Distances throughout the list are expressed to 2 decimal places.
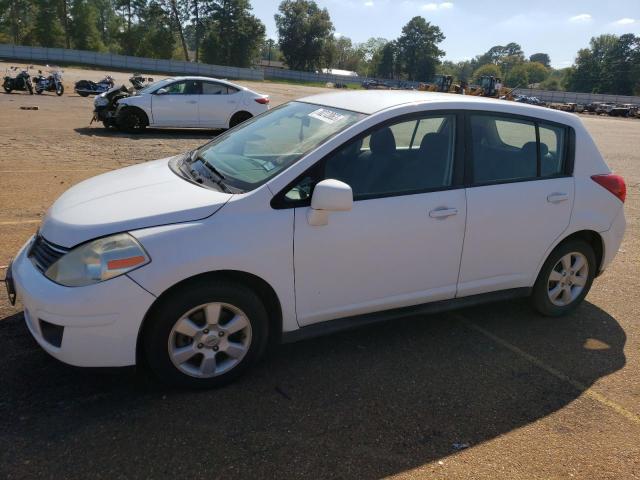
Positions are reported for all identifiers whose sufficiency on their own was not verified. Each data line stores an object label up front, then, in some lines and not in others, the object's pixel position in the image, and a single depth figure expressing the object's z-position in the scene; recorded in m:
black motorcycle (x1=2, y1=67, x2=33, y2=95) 21.31
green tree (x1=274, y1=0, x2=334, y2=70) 97.94
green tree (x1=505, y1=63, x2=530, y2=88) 139.12
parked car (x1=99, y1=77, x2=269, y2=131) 13.38
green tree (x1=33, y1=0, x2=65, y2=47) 80.50
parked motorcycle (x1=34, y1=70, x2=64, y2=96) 22.69
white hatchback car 2.72
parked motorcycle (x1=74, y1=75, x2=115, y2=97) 24.12
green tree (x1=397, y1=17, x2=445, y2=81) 122.88
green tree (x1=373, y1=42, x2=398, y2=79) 126.25
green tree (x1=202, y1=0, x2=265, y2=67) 87.12
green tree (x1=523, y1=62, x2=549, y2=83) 145.60
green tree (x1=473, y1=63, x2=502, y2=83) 141.88
